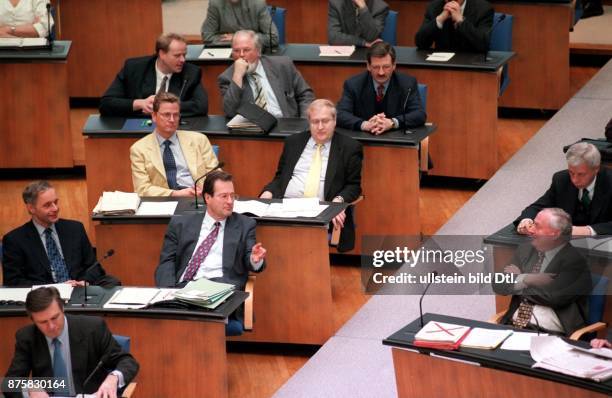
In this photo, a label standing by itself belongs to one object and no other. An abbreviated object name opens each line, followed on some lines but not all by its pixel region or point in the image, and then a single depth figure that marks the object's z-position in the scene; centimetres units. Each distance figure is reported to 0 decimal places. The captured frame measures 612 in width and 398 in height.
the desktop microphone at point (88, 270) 1171
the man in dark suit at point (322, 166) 1410
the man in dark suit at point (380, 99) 1496
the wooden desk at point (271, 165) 1465
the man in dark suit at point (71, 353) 1071
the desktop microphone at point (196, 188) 1311
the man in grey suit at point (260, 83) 1555
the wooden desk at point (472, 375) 995
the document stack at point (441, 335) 1041
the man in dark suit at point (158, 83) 1559
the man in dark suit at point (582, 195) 1225
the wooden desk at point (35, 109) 1705
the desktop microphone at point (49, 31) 1711
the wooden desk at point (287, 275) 1297
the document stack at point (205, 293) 1155
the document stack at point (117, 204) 1333
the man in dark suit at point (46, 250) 1252
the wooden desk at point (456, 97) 1630
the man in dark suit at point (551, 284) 1124
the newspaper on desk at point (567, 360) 974
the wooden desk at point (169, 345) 1159
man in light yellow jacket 1420
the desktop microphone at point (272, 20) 1743
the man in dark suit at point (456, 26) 1698
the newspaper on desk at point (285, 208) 1313
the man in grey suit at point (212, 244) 1255
